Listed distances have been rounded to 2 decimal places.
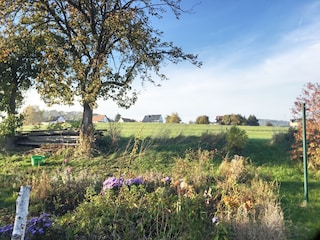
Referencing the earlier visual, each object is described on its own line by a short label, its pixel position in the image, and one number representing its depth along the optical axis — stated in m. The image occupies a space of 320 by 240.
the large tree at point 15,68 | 8.98
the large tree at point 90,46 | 8.55
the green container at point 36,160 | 7.81
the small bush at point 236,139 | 8.32
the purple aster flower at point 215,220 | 3.09
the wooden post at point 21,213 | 2.14
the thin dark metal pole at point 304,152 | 4.42
